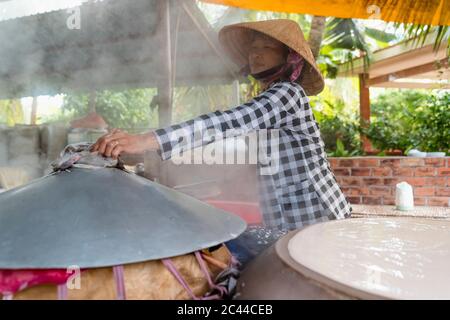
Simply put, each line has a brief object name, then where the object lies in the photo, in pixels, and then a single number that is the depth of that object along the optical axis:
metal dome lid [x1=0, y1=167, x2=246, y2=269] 0.73
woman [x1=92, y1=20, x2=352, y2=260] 1.64
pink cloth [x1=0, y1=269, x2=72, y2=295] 0.71
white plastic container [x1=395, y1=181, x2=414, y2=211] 3.95
